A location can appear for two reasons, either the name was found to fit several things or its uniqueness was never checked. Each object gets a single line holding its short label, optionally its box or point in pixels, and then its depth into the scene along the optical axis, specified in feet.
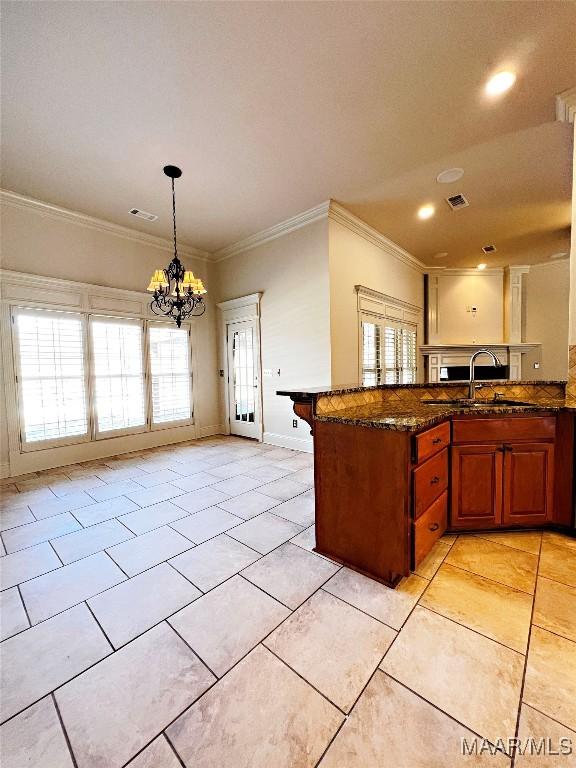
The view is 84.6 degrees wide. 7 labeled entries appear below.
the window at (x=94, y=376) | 13.33
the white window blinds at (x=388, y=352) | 17.07
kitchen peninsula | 5.94
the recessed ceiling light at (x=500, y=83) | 7.86
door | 17.93
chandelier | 11.61
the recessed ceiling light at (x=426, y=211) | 14.64
